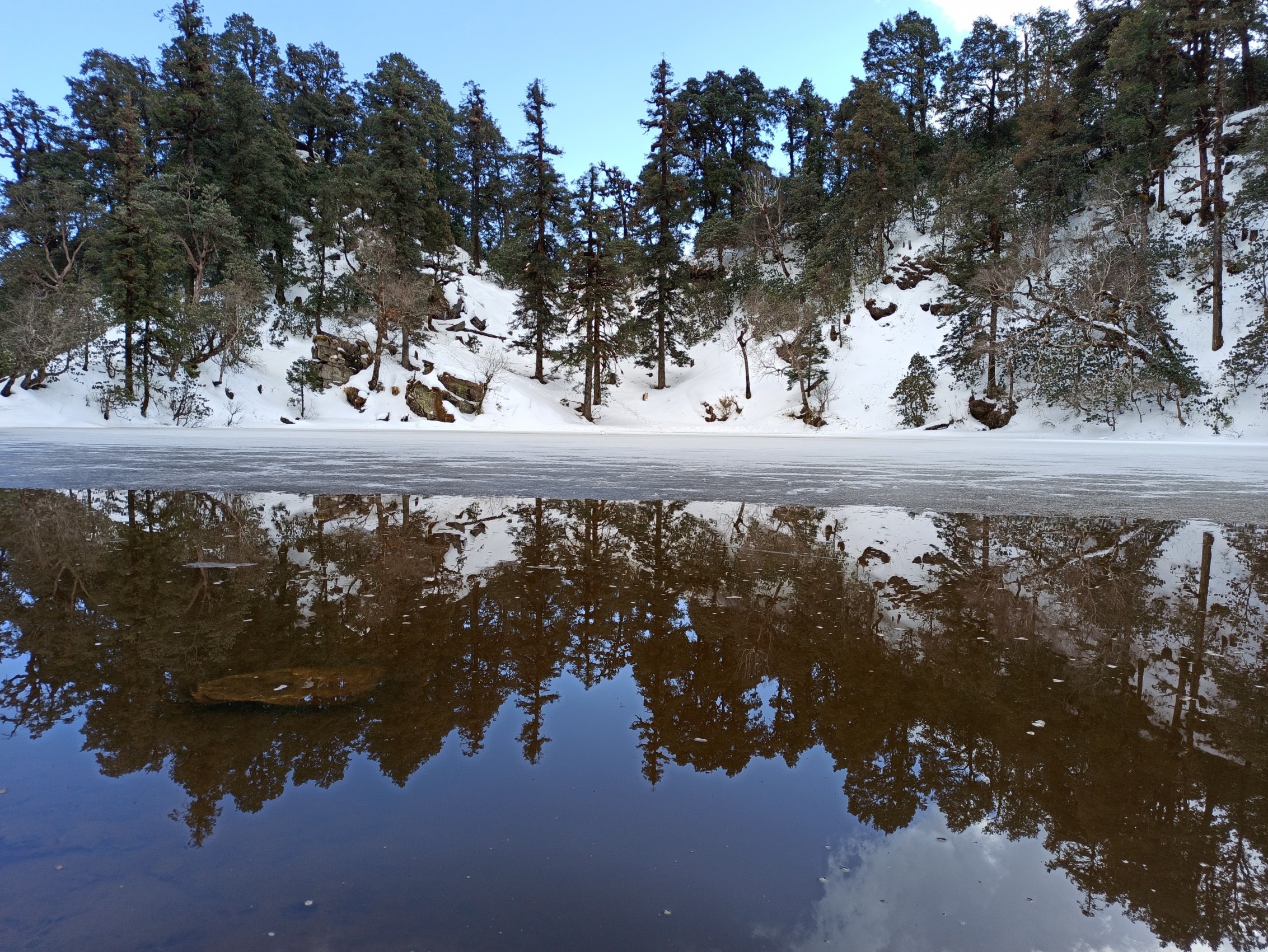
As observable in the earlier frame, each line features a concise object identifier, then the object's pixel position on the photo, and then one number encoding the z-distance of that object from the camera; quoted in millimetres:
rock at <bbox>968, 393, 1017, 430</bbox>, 28875
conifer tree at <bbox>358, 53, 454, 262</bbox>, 35094
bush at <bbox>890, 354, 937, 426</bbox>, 30078
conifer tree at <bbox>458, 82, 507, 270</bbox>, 51938
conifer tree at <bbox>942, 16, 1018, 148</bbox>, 42594
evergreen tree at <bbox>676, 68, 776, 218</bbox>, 47344
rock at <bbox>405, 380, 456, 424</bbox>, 31062
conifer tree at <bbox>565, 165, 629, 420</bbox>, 33625
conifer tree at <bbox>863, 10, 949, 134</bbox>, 46031
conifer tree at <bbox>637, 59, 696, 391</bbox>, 37406
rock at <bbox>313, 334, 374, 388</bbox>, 32188
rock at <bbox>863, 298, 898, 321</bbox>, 35250
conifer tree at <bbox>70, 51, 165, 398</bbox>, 26859
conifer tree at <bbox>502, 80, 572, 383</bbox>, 34469
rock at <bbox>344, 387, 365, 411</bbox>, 31469
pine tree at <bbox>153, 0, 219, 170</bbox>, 35406
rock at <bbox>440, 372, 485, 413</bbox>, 31969
